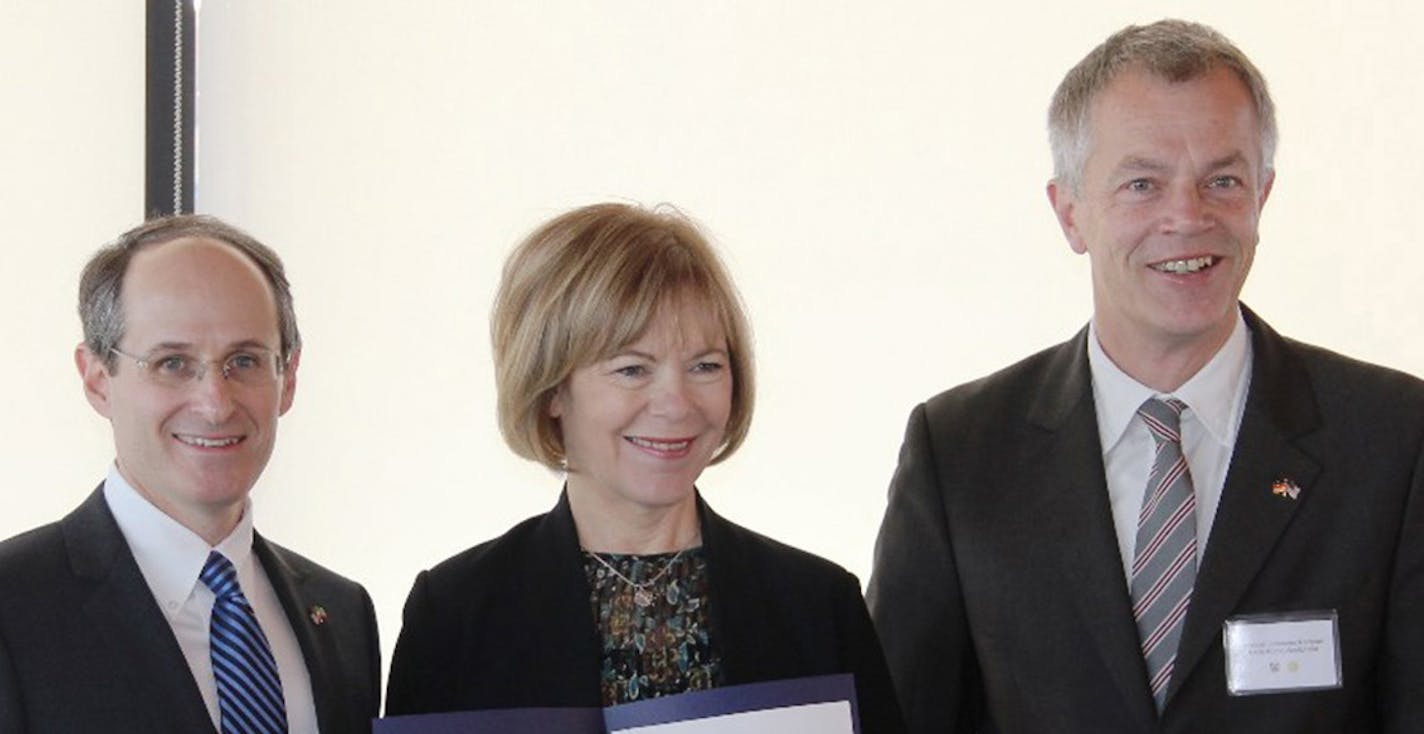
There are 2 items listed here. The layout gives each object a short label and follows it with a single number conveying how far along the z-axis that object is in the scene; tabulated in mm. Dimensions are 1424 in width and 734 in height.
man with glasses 2463
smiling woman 2660
